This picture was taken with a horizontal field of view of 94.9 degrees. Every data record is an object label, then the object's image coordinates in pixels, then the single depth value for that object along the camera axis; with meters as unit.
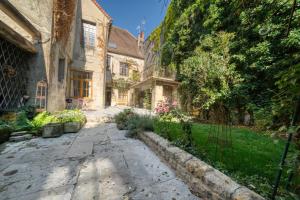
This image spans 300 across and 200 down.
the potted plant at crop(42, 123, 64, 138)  3.59
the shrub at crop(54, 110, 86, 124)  4.28
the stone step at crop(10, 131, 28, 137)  3.33
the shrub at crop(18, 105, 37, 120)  4.02
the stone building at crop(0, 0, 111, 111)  3.79
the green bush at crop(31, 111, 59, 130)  3.79
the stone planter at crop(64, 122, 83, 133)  4.11
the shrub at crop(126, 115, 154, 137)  3.66
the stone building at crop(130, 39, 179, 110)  10.37
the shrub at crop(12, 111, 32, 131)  3.50
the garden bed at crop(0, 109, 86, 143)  3.33
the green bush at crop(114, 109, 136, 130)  4.67
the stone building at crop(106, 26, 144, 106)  15.00
